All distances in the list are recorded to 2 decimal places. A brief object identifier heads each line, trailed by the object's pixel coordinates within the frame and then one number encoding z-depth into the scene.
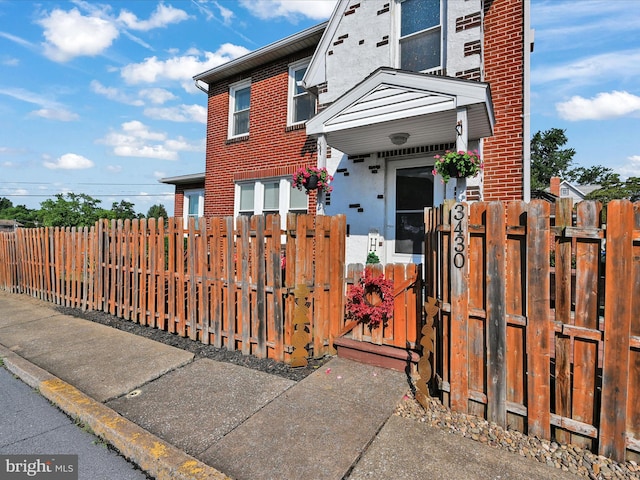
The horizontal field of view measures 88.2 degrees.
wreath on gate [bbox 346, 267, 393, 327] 3.96
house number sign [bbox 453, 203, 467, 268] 2.98
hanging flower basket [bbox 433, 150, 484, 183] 4.42
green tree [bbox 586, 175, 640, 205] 21.03
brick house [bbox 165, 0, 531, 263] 5.17
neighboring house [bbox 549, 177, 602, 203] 36.44
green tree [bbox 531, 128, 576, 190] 47.57
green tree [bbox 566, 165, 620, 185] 47.91
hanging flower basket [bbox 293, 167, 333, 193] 5.83
